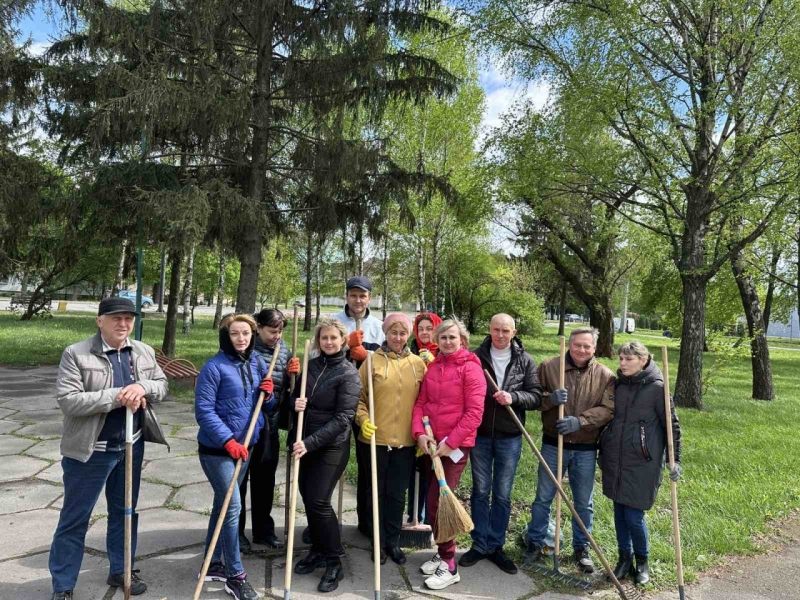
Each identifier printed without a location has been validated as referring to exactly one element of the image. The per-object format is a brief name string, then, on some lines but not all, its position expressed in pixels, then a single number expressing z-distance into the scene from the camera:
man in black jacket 3.98
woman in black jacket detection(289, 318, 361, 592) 3.61
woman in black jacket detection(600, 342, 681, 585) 3.75
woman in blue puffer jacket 3.34
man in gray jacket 3.04
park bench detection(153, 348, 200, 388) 9.69
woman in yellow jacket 3.93
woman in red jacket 3.73
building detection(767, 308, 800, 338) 67.01
